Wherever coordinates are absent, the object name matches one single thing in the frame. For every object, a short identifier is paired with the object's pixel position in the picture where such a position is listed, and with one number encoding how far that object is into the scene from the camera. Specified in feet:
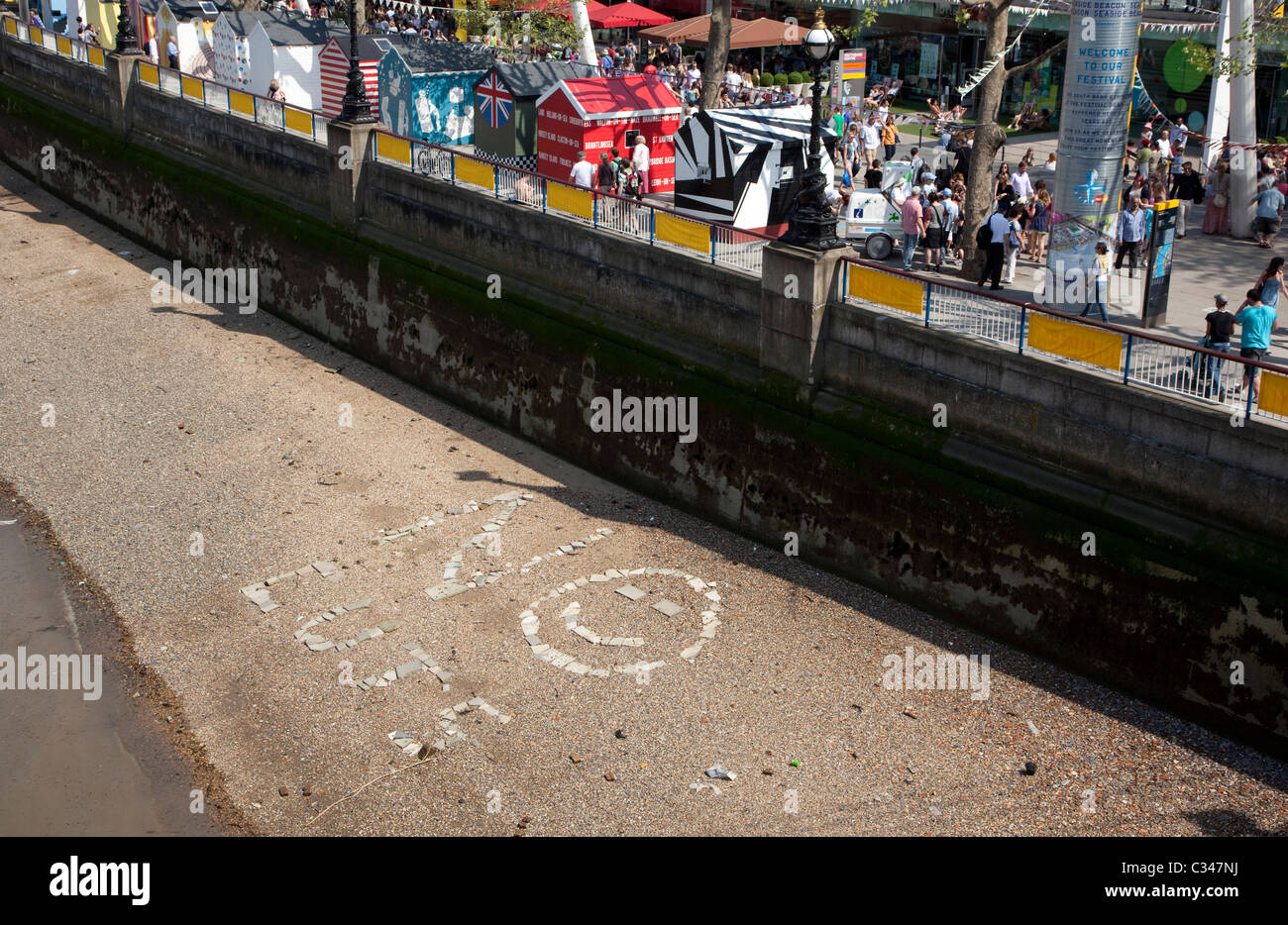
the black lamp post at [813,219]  58.13
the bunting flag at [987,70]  71.28
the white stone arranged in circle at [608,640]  52.95
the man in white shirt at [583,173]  81.76
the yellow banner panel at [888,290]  55.88
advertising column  63.52
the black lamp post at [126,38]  112.78
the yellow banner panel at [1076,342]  49.55
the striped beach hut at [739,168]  79.25
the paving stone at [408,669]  53.38
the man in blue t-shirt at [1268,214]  76.95
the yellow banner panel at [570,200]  69.82
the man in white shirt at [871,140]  100.92
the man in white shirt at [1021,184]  81.25
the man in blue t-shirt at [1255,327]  52.70
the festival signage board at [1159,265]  62.03
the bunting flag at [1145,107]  107.14
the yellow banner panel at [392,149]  81.76
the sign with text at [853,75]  111.14
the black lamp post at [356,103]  84.48
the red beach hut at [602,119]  85.35
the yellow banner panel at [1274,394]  45.32
